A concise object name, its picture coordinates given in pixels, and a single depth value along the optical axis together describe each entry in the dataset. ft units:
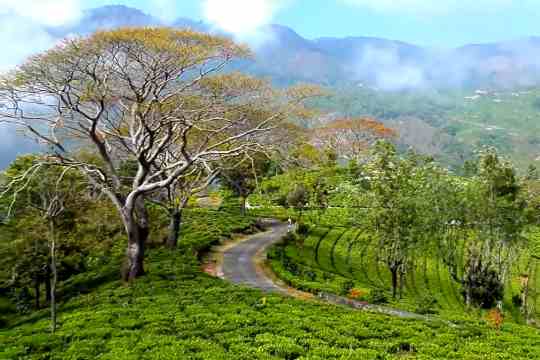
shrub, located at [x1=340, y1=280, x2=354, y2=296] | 102.12
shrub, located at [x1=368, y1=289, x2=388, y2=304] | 96.68
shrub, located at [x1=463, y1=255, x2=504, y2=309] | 139.54
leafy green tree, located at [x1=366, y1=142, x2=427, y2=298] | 116.98
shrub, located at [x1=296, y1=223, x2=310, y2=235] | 205.36
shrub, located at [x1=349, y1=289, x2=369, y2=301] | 98.63
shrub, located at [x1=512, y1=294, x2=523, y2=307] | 158.10
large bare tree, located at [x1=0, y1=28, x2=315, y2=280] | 90.58
